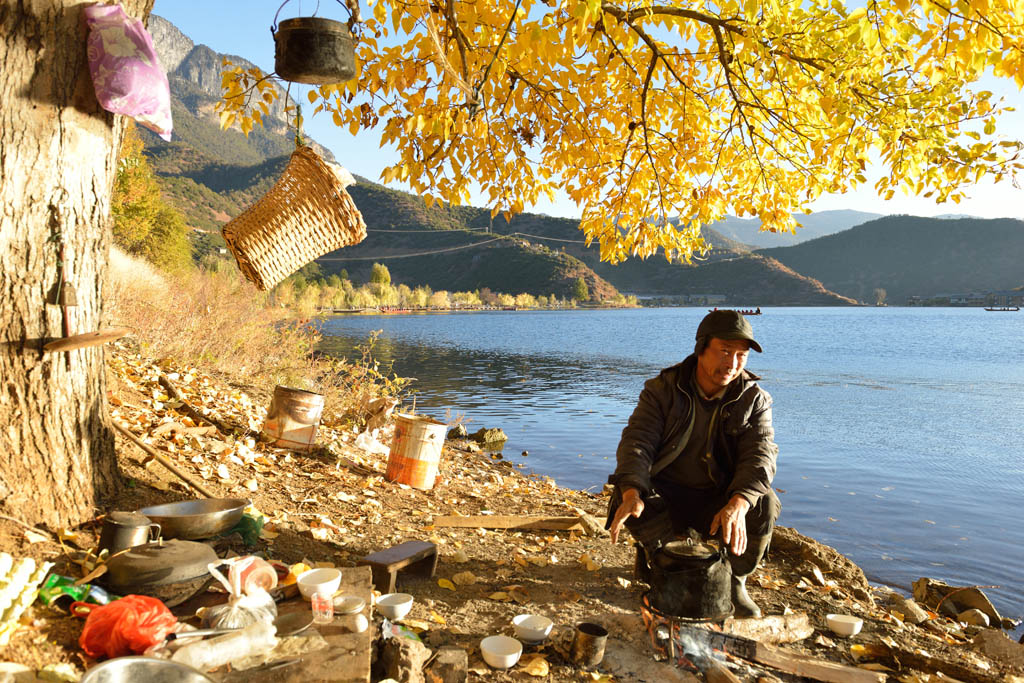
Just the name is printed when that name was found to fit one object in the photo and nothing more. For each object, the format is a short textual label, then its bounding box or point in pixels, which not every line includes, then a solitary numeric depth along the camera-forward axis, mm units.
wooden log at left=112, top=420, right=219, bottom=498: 4711
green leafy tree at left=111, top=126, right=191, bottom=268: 27328
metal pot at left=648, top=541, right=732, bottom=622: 3402
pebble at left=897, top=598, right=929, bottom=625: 5070
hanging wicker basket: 4371
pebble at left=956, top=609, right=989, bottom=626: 5824
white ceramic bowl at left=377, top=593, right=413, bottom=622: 3553
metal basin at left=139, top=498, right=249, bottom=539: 3461
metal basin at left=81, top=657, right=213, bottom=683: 2197
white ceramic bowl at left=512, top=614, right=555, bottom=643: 3613
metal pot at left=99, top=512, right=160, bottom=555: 3156
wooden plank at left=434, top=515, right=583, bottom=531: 5750
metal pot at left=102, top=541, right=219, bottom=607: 2887
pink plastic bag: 3229
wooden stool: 3982
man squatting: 3799
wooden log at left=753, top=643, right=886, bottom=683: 3414
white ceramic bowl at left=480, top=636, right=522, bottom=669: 3322
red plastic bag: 2500
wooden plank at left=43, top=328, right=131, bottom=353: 3152
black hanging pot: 3654
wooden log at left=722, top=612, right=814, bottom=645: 3881
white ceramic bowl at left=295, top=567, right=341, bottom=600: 3123
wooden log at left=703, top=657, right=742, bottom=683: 3253
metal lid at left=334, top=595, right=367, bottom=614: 3078
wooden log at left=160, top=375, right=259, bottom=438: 6797
